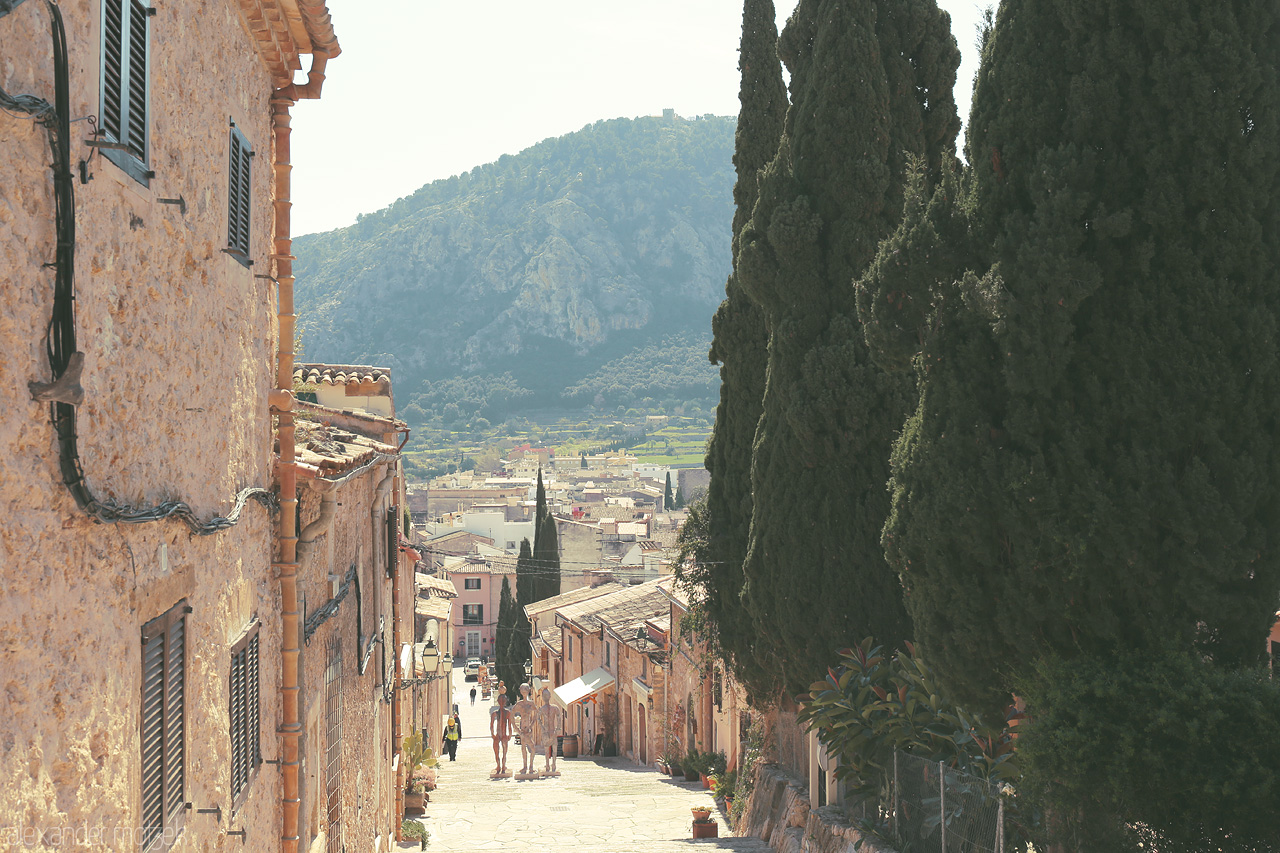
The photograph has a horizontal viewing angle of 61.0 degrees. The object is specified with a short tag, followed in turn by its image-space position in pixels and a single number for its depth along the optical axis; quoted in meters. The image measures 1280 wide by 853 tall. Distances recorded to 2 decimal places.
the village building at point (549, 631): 42.31
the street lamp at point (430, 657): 22.94
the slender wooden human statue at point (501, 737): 24.88
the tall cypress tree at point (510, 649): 48.03
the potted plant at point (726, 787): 18.30
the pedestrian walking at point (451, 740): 33.44
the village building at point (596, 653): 33.56
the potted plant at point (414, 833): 15.48
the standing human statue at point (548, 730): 24.11
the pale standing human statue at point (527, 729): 23.80
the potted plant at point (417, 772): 18.38
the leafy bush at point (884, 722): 9.09
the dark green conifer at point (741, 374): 15.55
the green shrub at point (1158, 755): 5.86
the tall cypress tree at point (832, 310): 11.97
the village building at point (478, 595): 73.62
